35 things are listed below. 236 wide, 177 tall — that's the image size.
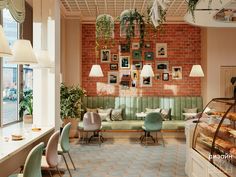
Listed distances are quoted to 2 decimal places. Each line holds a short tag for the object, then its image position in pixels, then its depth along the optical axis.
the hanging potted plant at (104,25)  3.88
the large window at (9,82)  3.98
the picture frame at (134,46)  6.21
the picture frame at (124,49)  6.20
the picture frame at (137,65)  6.20
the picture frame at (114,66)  6.21
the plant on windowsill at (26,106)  3.81
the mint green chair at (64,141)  3.03
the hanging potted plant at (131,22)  3.35
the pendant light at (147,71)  5.16
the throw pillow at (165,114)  5.80
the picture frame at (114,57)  6.21
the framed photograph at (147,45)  6.17
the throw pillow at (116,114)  5.81
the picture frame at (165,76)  6.21
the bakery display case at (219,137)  2.25
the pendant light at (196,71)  5.14
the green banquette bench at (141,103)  6.02
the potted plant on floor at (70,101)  5.15
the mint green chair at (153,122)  4.86
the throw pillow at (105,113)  5.69
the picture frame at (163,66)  6.19
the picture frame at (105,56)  6.21
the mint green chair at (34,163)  1.86
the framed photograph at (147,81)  6.21
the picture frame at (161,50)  6.18
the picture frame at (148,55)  6.19
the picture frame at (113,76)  6.22
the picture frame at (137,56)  6.20
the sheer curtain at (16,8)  3.01
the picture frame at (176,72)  6.19
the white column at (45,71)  3.58
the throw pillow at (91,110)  5.84
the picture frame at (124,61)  6.21
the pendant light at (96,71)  5.15
